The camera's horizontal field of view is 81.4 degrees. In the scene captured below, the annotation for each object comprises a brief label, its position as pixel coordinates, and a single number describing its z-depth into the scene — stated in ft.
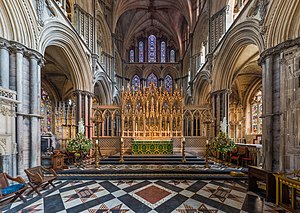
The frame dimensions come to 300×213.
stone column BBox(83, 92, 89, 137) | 37.99
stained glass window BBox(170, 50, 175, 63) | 88.08
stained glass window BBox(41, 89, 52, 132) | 53.39
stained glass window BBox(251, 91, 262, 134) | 53.78
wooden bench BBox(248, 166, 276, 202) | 15.34
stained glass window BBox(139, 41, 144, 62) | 87.10
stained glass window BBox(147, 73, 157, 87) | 87.29
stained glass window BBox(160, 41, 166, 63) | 87.94
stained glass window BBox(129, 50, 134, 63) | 87.10
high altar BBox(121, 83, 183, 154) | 34.99
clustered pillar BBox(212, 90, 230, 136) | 36.78
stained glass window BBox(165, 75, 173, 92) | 87.45
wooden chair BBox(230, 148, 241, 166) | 28.74
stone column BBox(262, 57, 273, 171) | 20.85
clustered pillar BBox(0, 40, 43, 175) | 18.79
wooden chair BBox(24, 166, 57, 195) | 16.23
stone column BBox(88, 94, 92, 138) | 38.88
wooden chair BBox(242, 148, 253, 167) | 28.88
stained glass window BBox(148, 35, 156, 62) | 87.40
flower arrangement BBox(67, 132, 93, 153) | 27.40
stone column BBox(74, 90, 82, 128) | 37.86
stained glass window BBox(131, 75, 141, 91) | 86.17
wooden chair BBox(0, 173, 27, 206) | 14.27
